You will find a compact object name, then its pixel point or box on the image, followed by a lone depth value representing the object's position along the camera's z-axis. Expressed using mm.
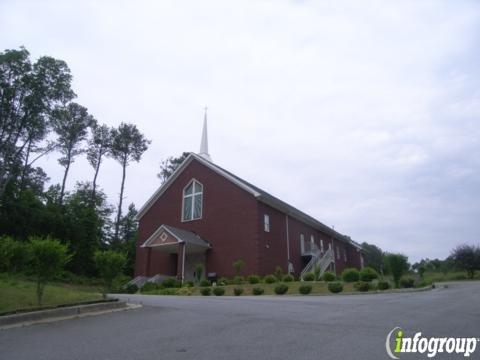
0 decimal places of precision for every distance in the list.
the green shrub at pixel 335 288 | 16469
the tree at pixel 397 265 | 18406
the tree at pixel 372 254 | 74750
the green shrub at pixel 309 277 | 23247
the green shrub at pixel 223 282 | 23891
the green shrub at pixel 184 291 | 19617
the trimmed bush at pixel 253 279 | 23000
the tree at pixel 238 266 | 25938
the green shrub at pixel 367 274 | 19797
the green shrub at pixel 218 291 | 18406
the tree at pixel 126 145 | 47688
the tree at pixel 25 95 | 33312
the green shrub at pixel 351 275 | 20359
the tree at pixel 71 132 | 44753
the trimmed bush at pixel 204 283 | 22792
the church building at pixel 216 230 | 27453
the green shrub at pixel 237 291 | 18219
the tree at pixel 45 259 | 9430
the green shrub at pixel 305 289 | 16719
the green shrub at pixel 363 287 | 16531
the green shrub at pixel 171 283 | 24375
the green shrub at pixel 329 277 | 21594
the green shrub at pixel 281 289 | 17438
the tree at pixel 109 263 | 11586
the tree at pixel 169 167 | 54278
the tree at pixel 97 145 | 47625
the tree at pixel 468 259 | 34156
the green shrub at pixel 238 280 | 23227
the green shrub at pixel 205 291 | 18672
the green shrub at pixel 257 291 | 18109
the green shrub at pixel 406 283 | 18266
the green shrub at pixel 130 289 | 25102
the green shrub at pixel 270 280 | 22766
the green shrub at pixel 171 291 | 20281
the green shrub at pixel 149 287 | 24028
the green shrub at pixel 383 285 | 16938
